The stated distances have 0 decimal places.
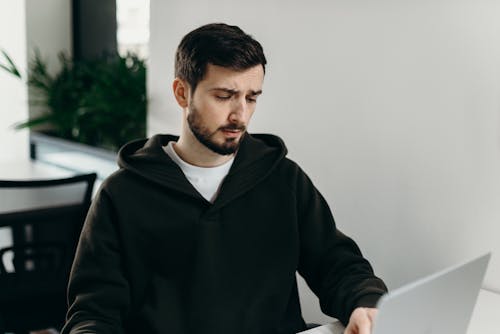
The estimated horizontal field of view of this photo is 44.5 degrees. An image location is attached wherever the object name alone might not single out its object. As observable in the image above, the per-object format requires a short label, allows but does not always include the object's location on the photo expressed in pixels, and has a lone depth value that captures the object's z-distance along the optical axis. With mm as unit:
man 1254
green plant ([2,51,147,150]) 3127
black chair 2160
